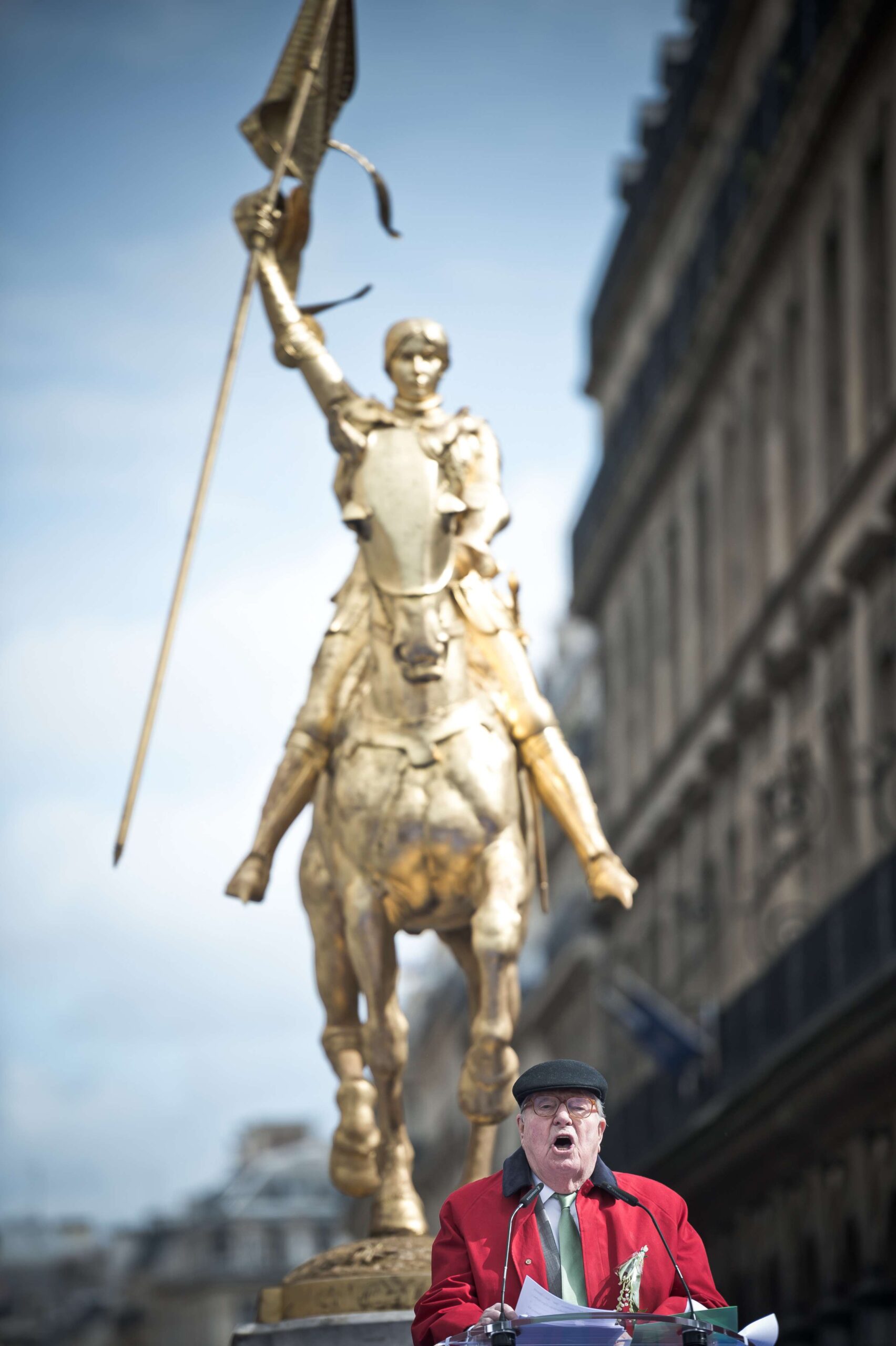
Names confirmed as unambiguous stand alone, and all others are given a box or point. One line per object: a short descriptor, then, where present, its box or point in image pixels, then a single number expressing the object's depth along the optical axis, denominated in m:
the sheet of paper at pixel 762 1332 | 9.52
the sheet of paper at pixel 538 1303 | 9.56
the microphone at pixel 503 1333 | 9.34
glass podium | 9.39
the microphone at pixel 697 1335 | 9.27
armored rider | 15.43
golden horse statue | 14.98
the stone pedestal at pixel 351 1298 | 13.73
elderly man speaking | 10.09
